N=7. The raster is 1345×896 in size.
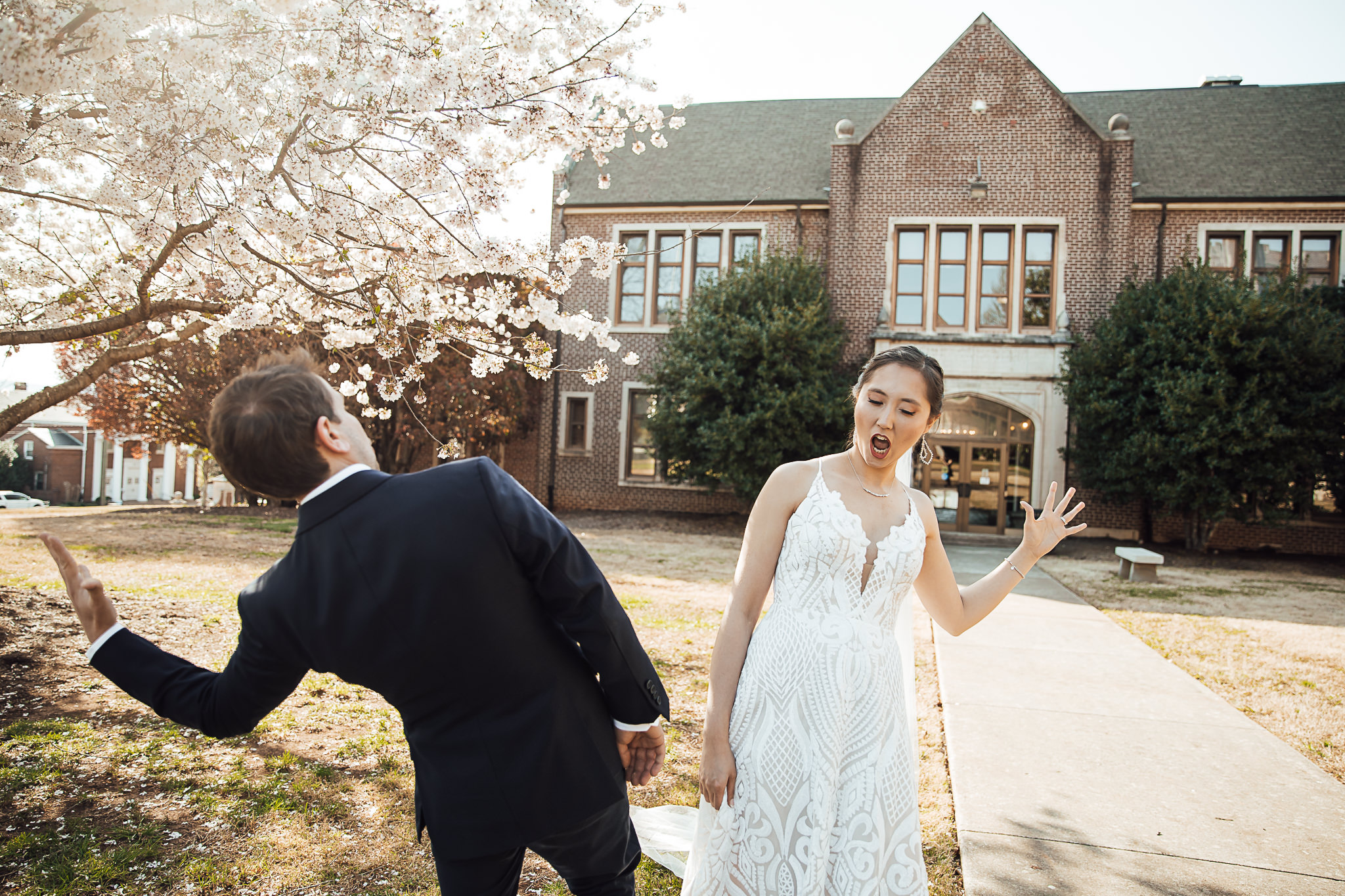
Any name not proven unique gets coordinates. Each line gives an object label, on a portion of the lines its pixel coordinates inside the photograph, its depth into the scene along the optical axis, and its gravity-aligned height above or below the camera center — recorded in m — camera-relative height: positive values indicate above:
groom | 1.46 -0.38
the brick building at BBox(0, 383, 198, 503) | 44.56 -2.41
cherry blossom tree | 3.68 +1.53
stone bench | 11.56 -1.32
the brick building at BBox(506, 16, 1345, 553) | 16.98 +5.86
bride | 1.90 -0.59
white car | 38.98 -4.03
